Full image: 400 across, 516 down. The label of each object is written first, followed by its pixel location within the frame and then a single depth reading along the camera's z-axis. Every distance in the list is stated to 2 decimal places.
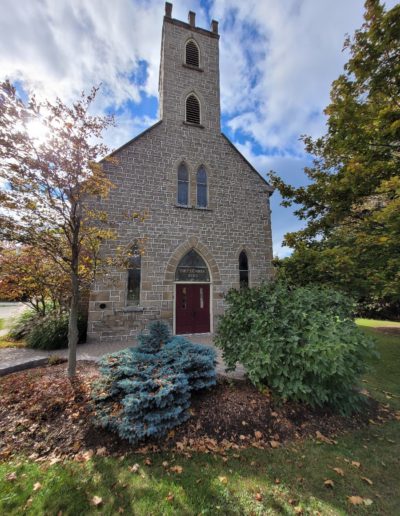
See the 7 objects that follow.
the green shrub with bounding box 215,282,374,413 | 3.55
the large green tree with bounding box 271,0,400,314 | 4.87
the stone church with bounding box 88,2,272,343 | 9.62
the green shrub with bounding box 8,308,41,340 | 8.75
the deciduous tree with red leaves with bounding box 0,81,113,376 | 4.06
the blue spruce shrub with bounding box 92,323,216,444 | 3.24
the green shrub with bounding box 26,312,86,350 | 7.80
